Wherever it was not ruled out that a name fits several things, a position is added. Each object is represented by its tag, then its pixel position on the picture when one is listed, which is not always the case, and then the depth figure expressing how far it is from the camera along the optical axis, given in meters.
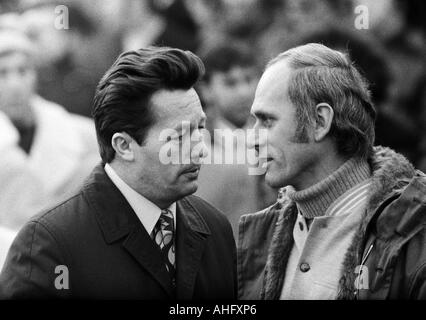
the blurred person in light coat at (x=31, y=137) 9.54
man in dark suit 5.04
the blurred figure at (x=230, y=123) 9.05
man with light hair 5.14
